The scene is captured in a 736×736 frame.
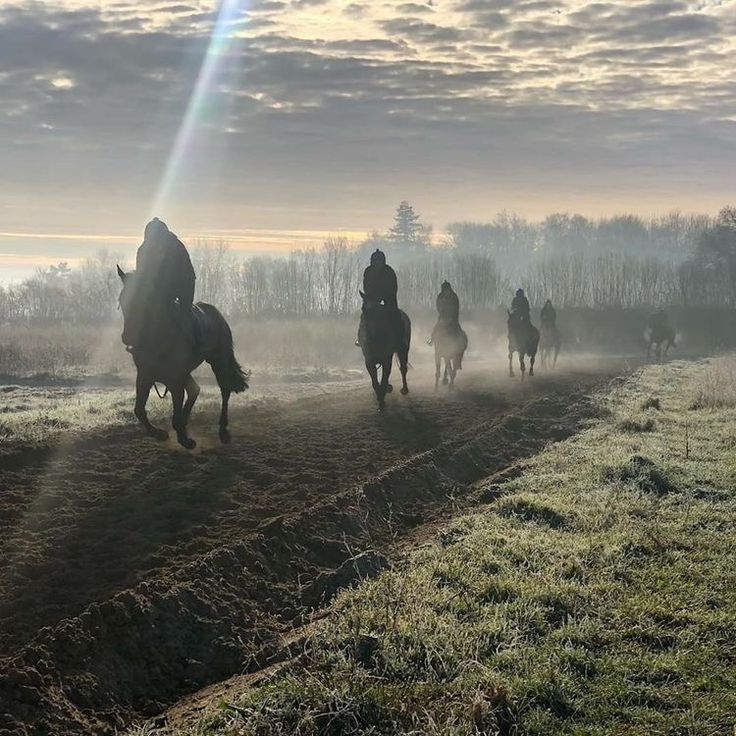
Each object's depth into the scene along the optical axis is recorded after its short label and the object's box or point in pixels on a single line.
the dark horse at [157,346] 10.94
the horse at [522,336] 26.27
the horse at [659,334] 41.38
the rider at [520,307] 26.14
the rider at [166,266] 11.02
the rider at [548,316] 33.62
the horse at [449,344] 22.00
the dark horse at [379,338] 16.12
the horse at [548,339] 33.12
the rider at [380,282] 16.11
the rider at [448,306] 21.89
